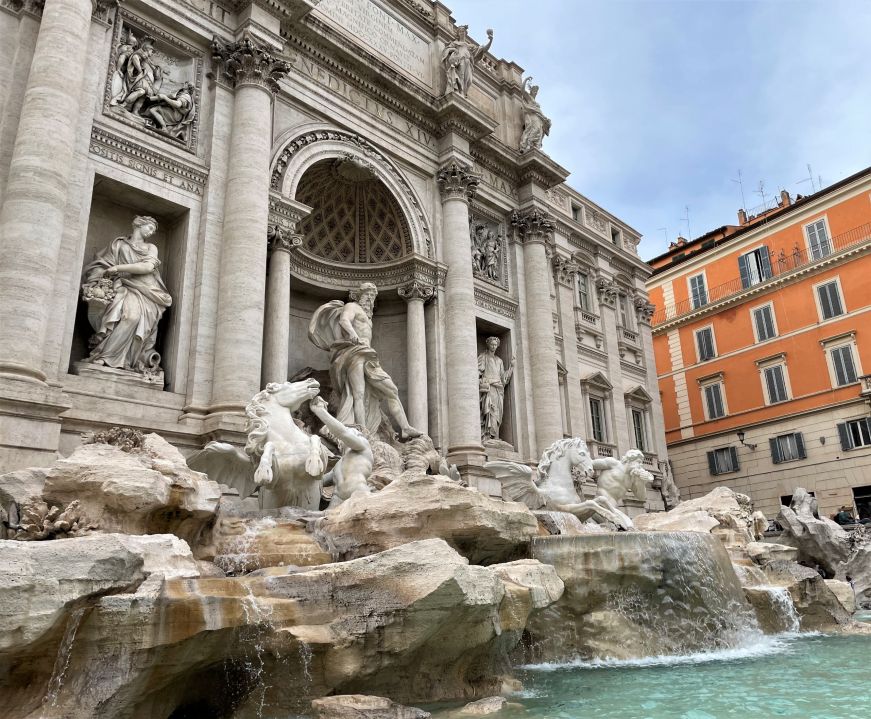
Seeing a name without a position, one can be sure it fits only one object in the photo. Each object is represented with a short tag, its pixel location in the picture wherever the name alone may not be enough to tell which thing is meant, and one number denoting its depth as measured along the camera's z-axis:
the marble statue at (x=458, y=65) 18.63
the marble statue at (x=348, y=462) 9.39
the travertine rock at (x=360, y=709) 4.59
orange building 25.61
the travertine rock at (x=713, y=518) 12.92
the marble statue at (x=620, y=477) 12.56
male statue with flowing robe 14.18
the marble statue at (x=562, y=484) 11.77
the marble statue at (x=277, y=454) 8.87
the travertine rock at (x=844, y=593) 10.76
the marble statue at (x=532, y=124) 20.95
